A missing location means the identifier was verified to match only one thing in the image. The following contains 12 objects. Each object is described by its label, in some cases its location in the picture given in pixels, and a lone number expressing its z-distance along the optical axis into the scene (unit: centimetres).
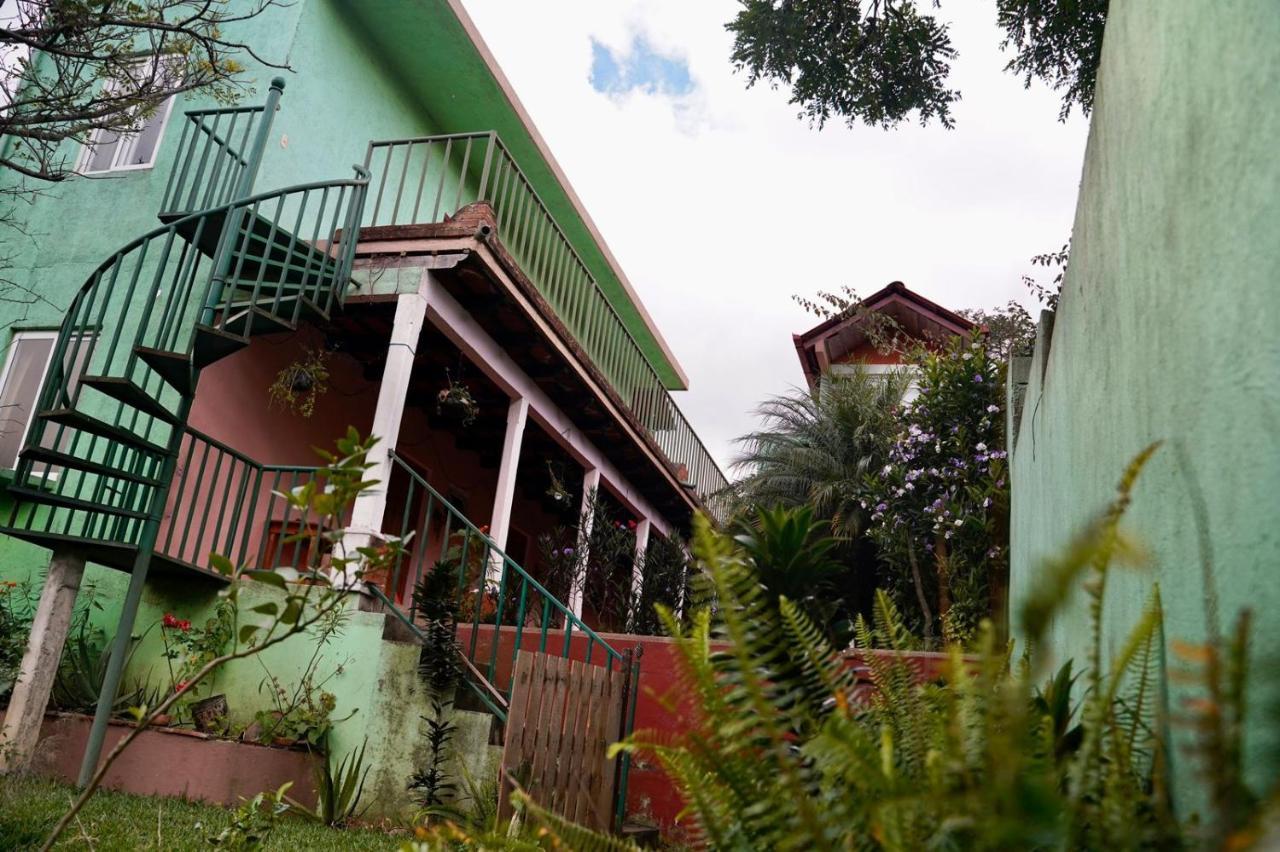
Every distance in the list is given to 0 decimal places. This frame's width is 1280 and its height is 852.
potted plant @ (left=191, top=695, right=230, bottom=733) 580
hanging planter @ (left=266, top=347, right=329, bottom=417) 809
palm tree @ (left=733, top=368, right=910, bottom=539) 1268
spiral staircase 567
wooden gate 474
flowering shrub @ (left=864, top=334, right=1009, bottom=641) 988
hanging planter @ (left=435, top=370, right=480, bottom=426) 848
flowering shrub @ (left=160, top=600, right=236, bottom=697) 611
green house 600
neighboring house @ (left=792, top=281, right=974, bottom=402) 1602
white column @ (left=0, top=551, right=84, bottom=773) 531
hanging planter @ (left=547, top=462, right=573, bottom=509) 996
